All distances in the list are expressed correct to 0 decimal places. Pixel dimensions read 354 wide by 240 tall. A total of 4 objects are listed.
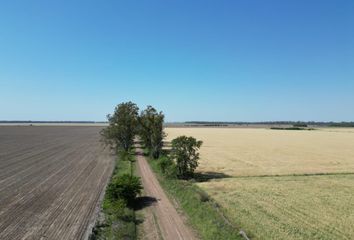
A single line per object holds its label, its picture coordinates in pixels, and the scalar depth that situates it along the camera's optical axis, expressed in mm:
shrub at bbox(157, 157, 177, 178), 34250
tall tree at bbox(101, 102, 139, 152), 61312
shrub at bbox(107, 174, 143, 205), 23156
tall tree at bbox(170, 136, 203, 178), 35469
